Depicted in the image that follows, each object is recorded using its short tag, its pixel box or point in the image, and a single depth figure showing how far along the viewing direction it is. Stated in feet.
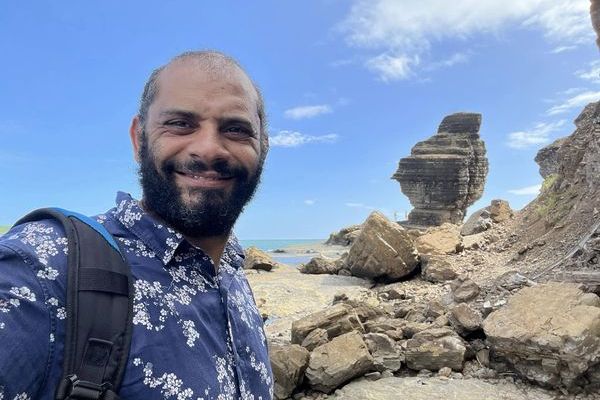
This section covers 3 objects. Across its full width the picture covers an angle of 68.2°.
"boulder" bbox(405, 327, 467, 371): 15.84
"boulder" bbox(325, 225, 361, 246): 115.14
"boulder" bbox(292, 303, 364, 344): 18.30
